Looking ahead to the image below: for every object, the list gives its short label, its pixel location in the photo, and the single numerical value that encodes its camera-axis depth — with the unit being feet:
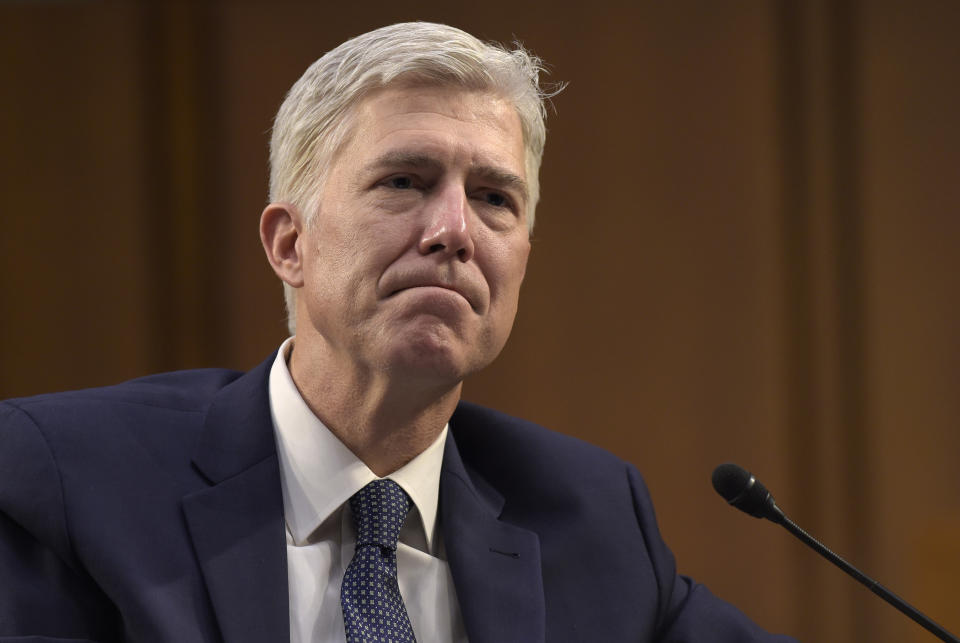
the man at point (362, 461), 13.62
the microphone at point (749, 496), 13.75
